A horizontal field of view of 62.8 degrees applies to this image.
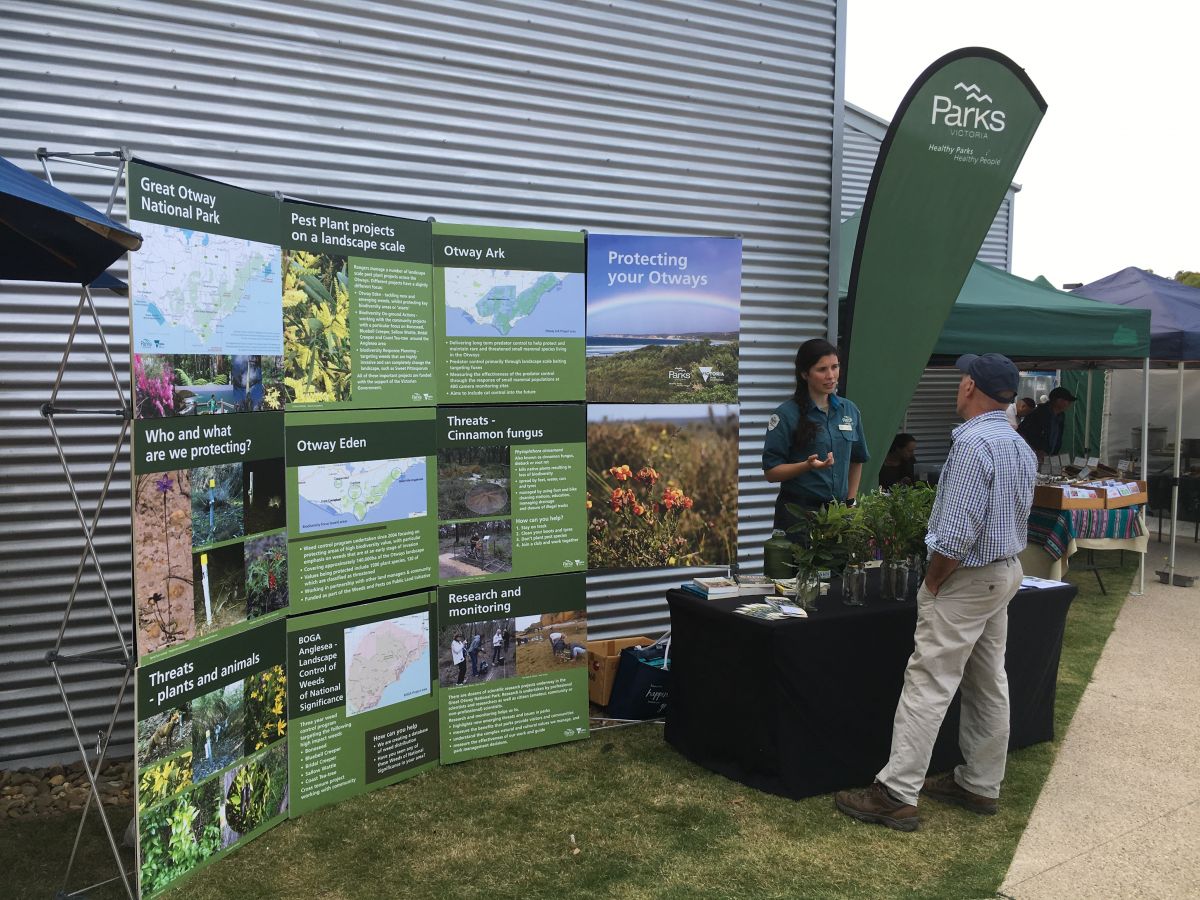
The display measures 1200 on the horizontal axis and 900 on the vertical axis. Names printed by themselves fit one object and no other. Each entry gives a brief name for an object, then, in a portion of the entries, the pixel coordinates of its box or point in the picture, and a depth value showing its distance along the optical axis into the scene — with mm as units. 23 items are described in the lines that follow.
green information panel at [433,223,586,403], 4020
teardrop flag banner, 5543
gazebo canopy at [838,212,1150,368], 6797
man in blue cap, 3375
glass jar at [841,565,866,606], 3852
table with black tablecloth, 3621
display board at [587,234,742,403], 4398
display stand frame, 2908
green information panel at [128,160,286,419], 2994
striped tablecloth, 7367
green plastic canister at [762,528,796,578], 4105
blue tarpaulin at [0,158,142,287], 2746
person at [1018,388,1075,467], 10445
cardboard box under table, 4797
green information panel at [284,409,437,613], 3615
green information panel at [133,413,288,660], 3010
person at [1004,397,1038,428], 10742
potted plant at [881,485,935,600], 3920
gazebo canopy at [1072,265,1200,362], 7914
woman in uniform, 4340
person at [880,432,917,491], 10086
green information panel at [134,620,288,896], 3020
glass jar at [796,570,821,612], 3818
